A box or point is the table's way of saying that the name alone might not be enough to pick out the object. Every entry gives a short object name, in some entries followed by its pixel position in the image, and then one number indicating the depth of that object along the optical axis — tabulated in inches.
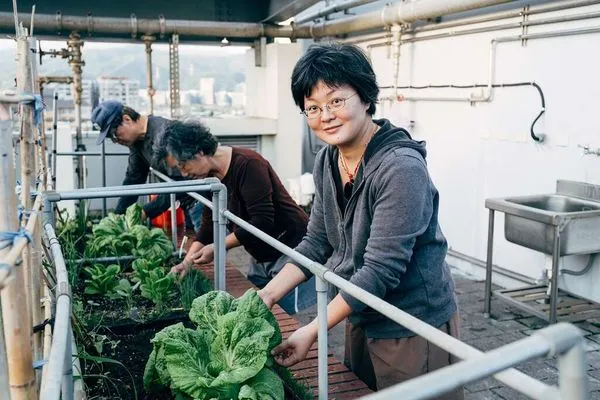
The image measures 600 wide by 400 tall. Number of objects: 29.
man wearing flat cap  184.1
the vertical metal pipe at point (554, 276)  182.4
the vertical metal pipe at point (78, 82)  295.7
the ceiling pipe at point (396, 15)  234.8
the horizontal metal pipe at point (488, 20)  208.3
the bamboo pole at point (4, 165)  48.7
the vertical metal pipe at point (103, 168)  240.8
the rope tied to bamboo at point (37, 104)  61.8
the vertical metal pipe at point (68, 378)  64.2
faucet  198.4
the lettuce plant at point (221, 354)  79.7
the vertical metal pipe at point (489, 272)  211.2
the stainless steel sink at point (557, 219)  184.5
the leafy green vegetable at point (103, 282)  140.7
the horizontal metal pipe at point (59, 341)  46.2
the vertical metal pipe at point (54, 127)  249.6
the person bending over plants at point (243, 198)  133.7
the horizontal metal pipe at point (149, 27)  298.8
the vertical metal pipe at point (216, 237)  117.7
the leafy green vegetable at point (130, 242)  165.2
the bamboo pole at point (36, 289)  80.0
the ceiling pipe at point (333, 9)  304.4
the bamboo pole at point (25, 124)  91.3
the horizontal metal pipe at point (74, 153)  243.6
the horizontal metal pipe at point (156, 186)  108.3
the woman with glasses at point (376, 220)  75.3
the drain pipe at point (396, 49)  284.8
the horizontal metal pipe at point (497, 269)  232.7
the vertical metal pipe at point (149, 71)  327.6
